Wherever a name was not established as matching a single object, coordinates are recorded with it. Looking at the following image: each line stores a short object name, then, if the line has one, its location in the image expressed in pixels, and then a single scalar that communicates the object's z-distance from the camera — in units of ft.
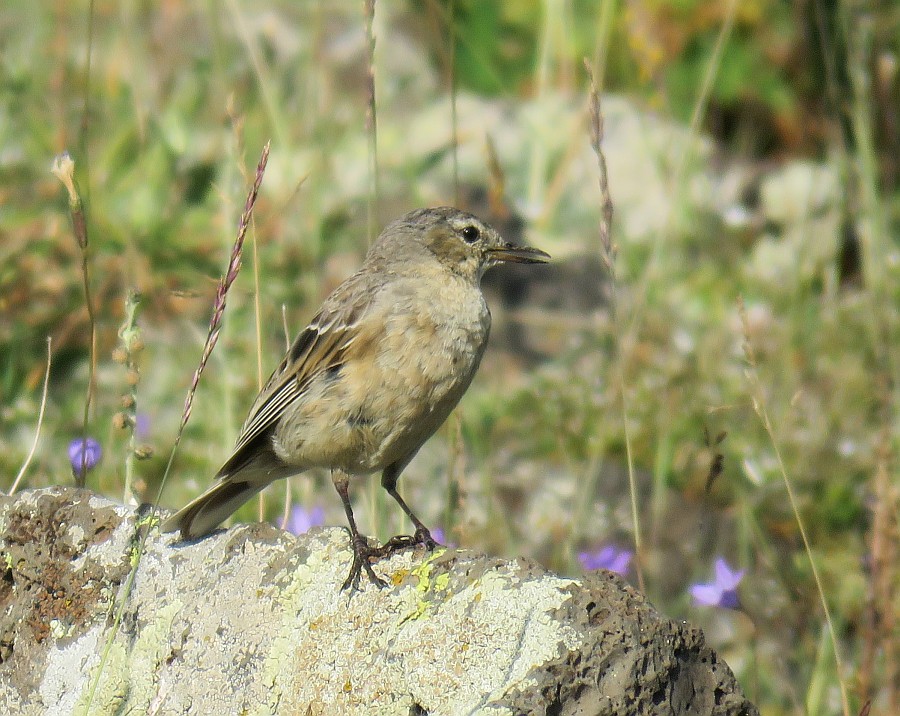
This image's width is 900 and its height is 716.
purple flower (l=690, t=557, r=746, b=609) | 24.03
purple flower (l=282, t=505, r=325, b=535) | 28.35
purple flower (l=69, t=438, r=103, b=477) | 23.02
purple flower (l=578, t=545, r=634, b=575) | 26.99
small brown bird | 25.27
